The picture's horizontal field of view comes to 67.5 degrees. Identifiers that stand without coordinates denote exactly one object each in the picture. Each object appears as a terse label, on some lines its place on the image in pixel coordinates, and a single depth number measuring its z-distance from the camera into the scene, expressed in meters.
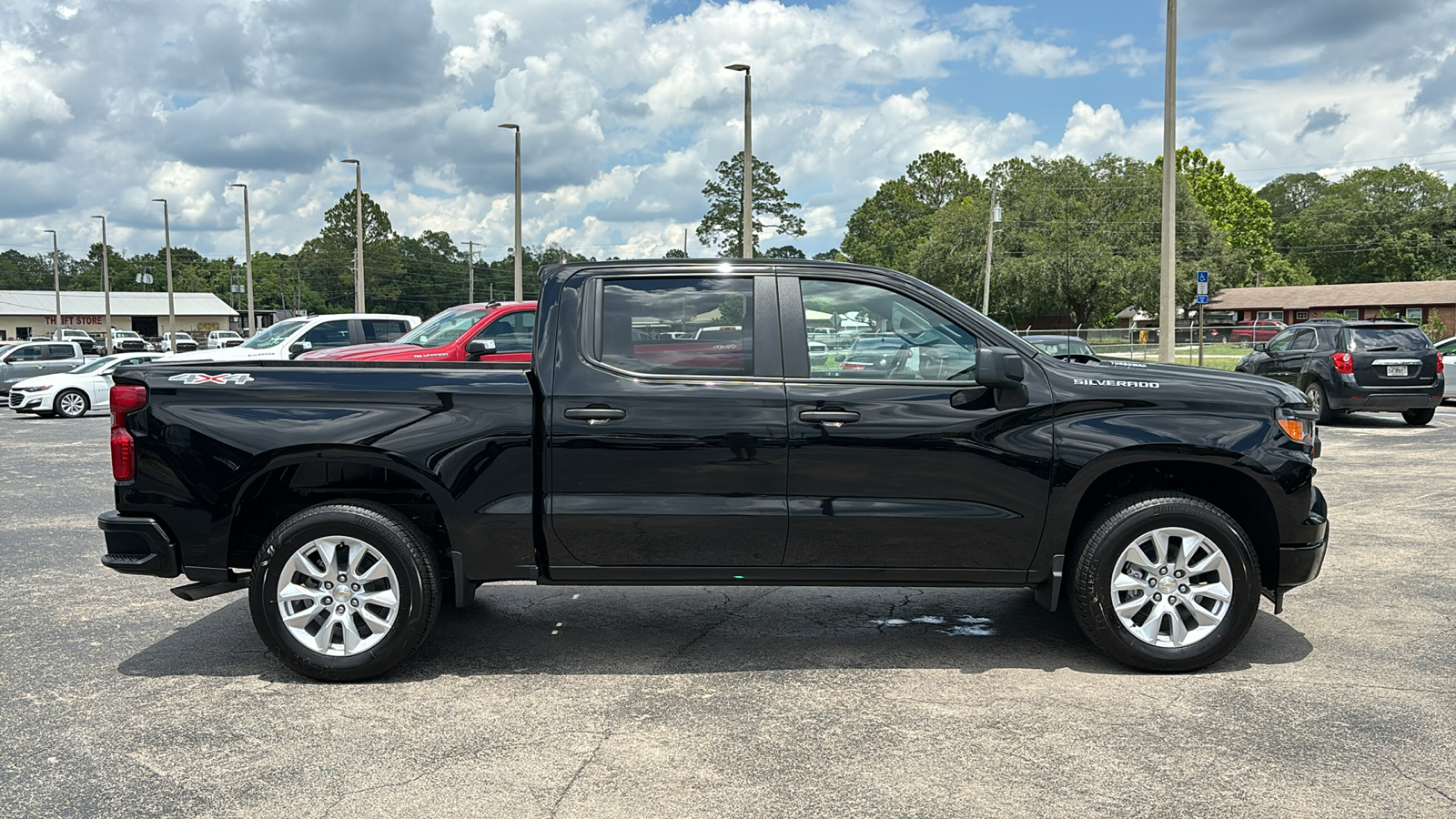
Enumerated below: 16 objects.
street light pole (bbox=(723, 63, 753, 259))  24.17
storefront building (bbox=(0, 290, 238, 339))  92.11
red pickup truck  14.17
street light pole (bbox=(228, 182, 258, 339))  45.61
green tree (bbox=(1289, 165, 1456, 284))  95.62
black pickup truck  4.83
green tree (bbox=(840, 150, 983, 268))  114.56
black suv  15.58
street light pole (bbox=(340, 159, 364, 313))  41.03
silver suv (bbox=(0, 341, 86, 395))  27.58
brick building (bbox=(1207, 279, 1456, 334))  75.06
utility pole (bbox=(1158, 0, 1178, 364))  18.59
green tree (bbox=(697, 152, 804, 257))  87.12
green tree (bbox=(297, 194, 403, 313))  123.25
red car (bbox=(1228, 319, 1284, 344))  61.20
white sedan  21.84
